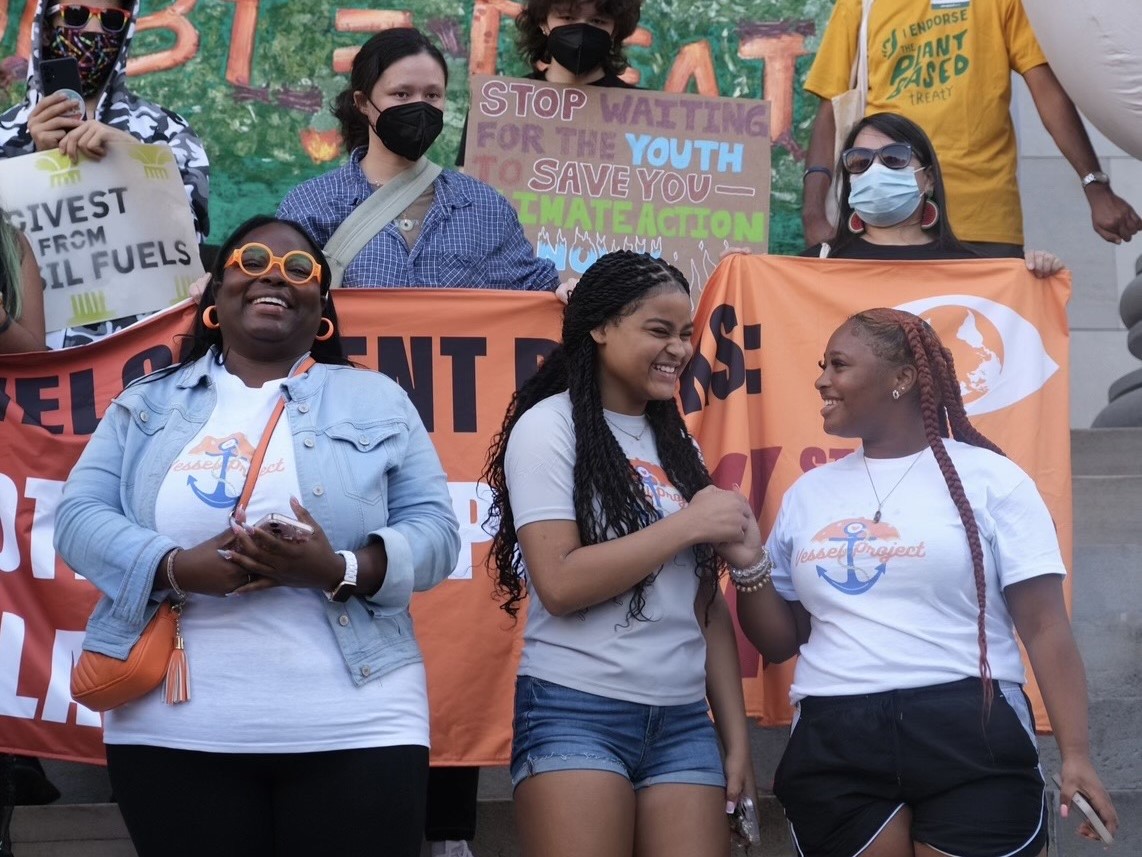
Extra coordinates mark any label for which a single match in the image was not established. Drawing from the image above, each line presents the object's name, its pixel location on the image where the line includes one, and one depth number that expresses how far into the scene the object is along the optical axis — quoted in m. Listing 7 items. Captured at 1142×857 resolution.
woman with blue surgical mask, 10.86
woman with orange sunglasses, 6.55
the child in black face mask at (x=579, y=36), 12.47
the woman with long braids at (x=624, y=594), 7.18
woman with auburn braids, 7.24
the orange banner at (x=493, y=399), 9.77
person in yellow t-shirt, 12.68
